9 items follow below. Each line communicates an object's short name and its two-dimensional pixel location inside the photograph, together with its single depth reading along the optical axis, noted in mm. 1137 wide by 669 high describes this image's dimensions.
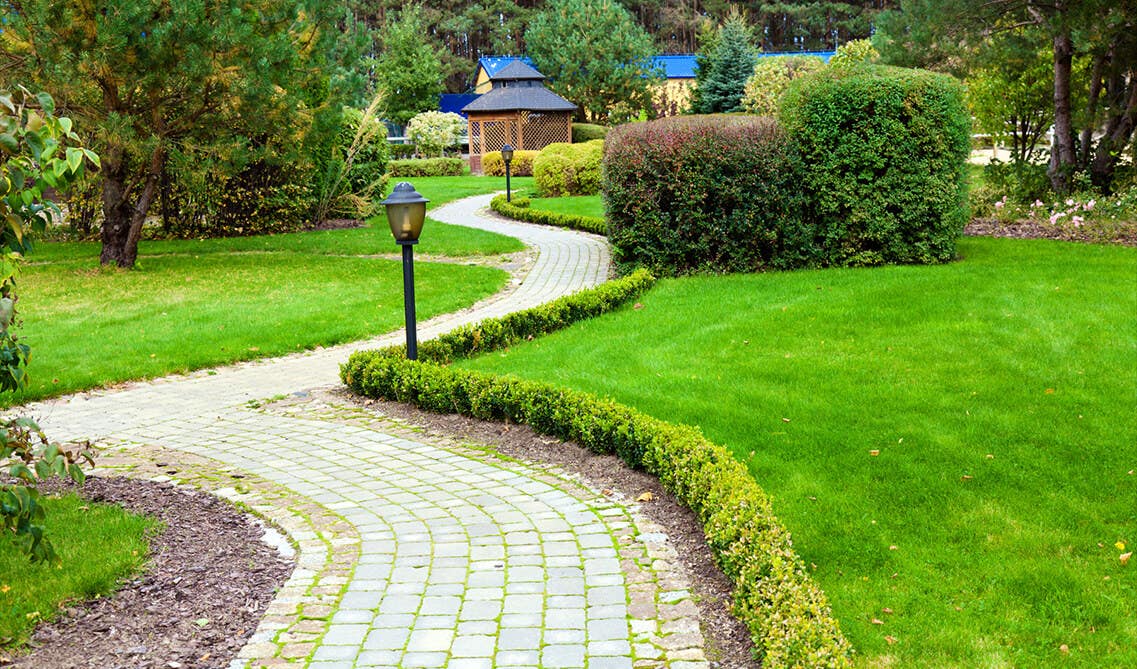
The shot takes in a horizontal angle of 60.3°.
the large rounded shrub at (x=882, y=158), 11320
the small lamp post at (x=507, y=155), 24312
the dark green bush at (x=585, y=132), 40750
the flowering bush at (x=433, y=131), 41188
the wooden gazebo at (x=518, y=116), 39875
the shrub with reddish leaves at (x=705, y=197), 11648
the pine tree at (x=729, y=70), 35531
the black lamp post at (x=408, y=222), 7199
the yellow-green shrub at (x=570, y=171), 25516
